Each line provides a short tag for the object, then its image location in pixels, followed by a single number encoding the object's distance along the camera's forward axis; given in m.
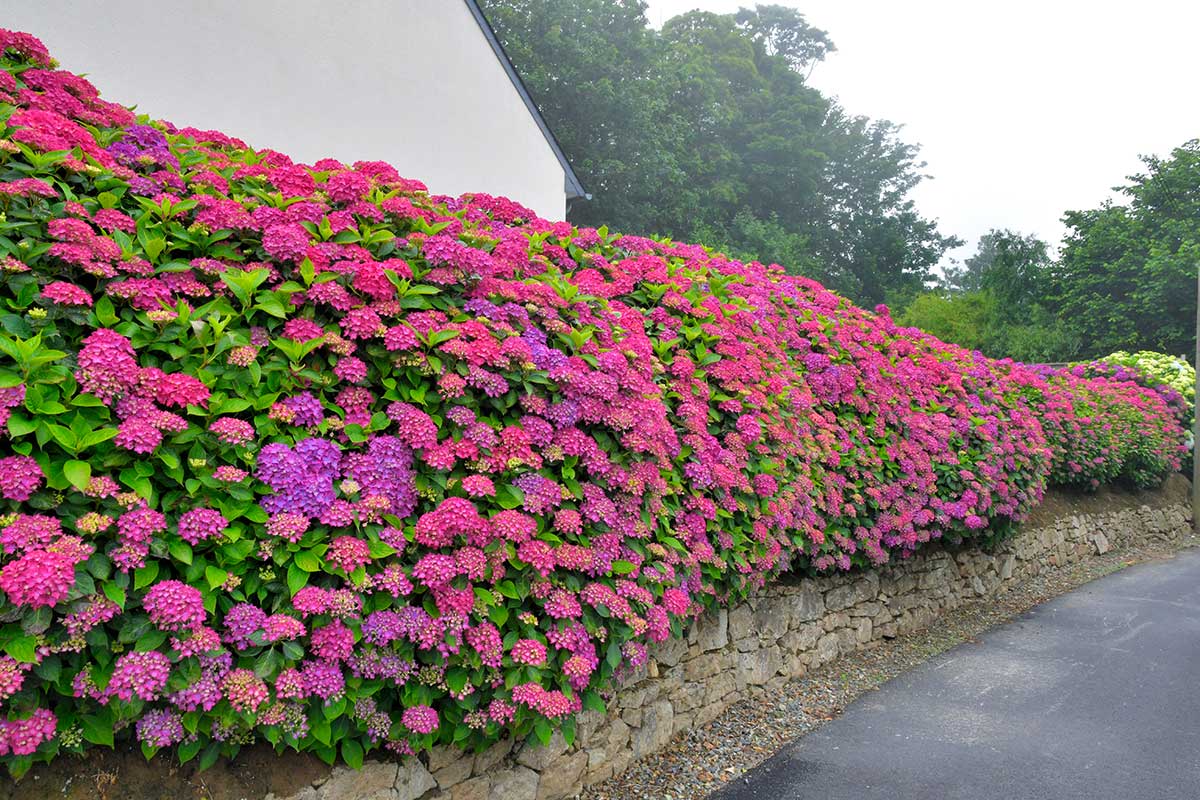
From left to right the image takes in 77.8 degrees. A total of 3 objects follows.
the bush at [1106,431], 10.20
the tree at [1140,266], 25.91
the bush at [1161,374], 14.97
